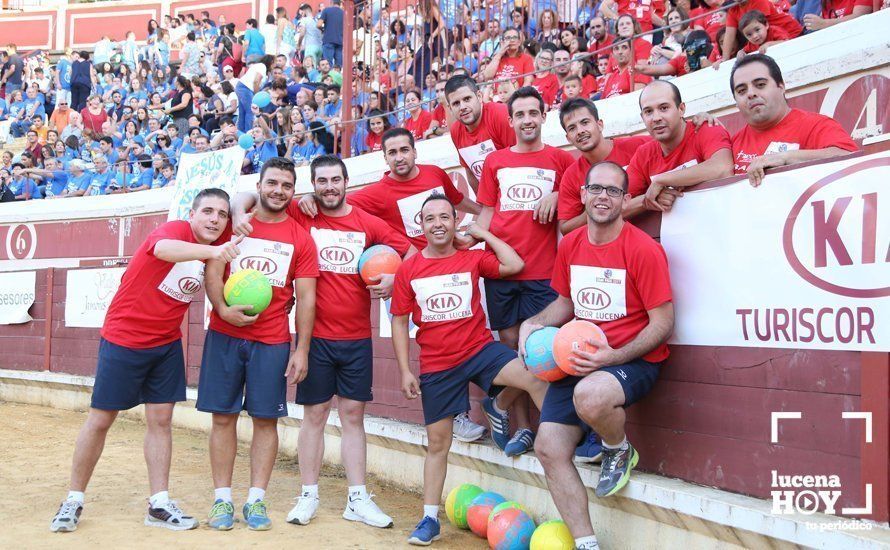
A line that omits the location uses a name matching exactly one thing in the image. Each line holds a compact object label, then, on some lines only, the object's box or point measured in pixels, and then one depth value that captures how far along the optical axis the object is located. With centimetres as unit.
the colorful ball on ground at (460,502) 591
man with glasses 470
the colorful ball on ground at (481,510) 570
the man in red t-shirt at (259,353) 573
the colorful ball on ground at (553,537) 487
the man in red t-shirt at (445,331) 560
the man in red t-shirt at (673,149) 480
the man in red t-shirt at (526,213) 577
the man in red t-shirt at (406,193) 640
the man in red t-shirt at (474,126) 633
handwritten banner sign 1133
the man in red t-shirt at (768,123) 450
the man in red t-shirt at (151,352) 576
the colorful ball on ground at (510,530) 530
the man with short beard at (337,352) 593
